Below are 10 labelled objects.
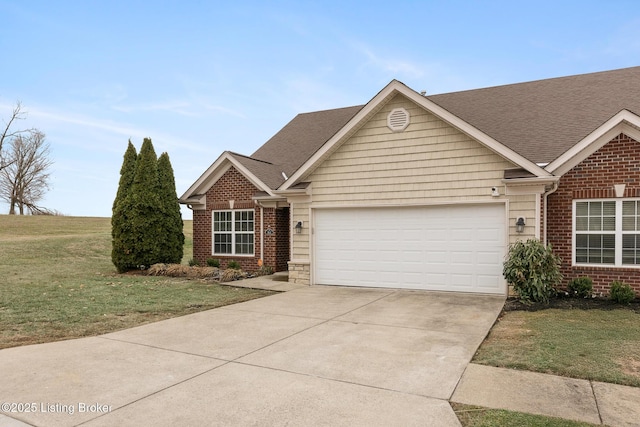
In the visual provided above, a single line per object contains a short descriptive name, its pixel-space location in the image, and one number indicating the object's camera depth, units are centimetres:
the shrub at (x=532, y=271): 900
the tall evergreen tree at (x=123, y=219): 1482
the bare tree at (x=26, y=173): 4434
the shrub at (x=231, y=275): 1315
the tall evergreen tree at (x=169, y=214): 1537
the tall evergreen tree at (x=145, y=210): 1480
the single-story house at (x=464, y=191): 962
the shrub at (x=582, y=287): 955
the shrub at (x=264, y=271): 1428
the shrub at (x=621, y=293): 905
